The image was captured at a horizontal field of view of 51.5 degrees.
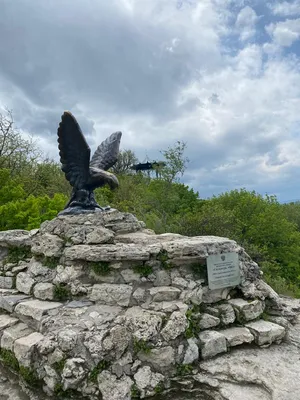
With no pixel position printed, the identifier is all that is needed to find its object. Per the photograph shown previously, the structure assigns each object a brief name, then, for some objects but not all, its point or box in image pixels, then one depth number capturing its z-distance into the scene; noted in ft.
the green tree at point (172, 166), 61.67
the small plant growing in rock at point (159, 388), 9.33
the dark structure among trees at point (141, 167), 90.04
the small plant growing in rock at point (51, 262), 13.37
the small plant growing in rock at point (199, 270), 12.41
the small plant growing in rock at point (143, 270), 12.07
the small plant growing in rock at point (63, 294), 12.40
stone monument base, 9.64
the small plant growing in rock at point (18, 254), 15.25
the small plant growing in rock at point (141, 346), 9.96
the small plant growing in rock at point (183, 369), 9.94
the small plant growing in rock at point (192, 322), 10.69
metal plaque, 12.28
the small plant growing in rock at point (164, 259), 12.17
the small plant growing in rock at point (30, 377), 9.84
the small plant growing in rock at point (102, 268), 12.24
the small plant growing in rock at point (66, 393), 9.33
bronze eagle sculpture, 14.23
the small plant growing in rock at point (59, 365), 9.52
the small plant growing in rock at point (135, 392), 9.14
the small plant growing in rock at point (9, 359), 10.55
